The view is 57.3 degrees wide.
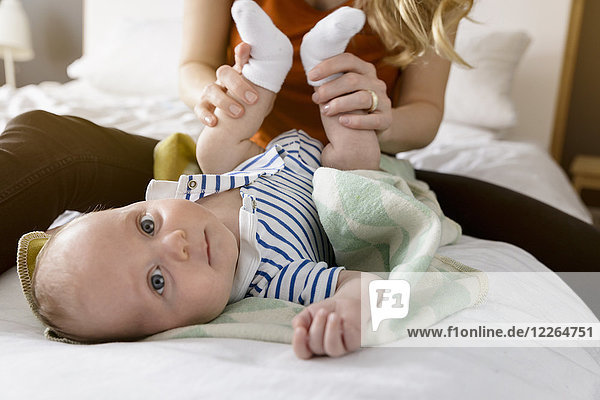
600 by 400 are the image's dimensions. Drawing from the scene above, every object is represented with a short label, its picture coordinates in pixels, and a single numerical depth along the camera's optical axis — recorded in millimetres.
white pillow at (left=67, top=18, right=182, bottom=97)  2357
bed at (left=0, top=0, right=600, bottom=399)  436
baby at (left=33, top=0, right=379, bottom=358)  576
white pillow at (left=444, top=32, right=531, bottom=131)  2014
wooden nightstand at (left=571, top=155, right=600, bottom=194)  2221
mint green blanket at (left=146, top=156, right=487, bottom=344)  551
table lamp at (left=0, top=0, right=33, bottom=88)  2904
